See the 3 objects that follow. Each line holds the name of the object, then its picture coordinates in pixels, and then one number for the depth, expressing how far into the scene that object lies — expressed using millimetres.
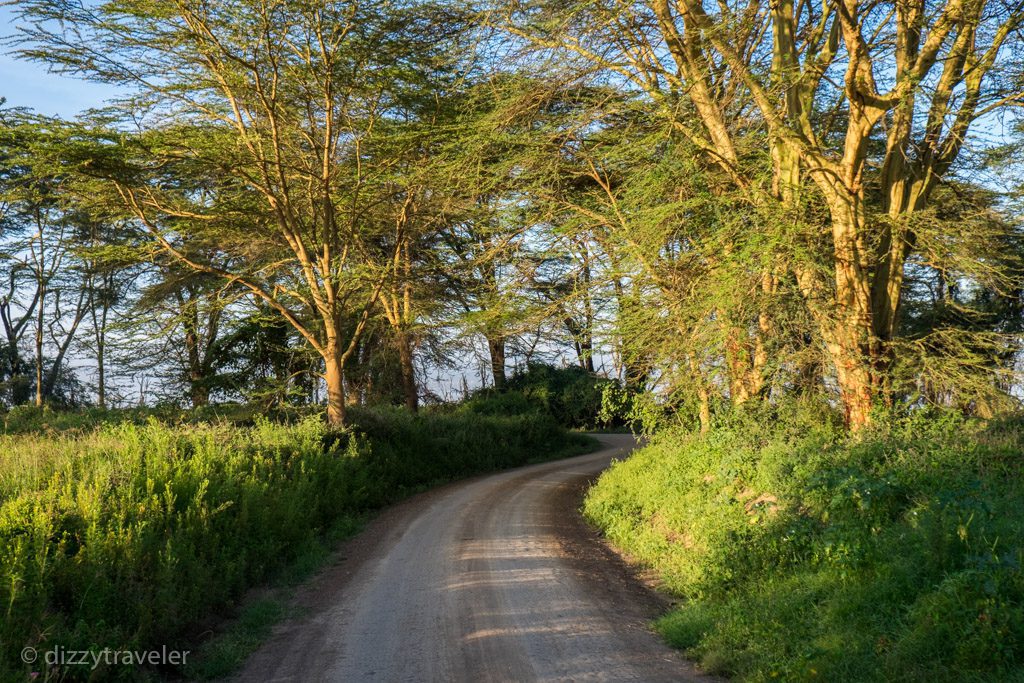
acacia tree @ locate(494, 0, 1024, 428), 10062
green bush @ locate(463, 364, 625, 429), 28672
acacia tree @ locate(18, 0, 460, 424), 14133
